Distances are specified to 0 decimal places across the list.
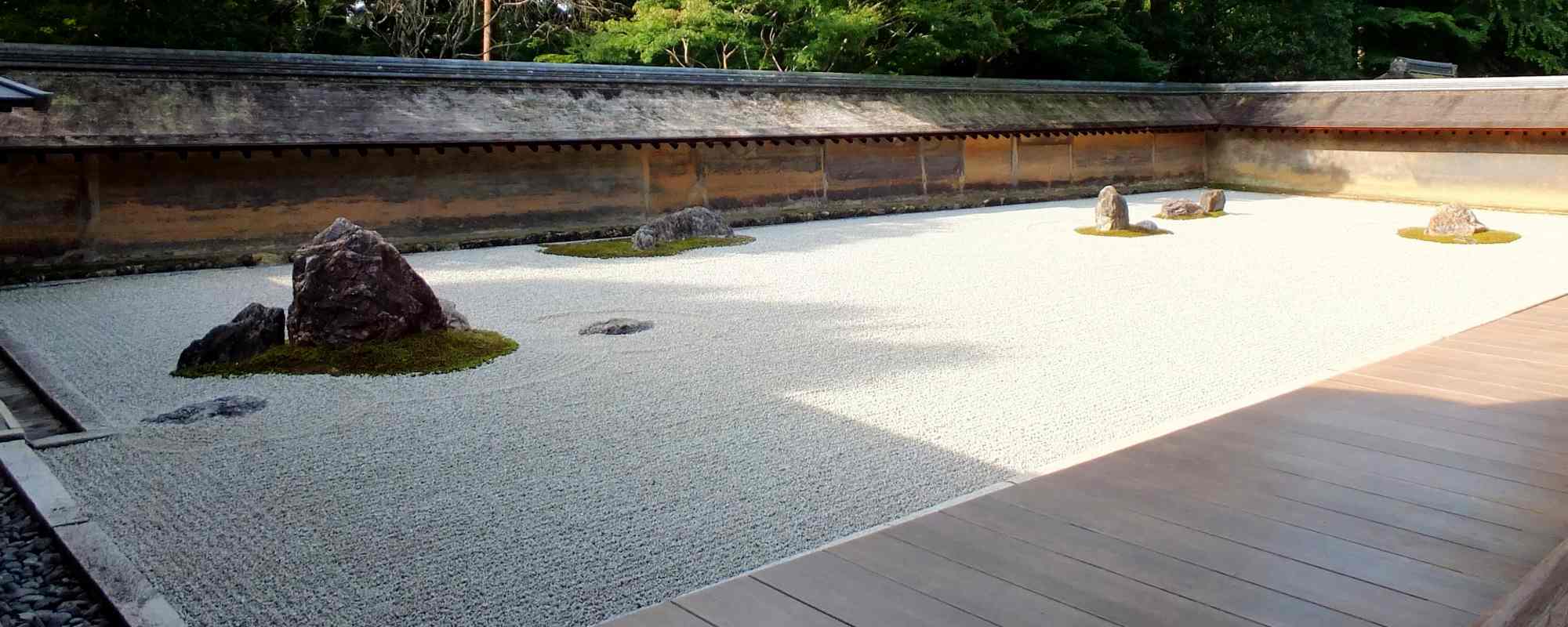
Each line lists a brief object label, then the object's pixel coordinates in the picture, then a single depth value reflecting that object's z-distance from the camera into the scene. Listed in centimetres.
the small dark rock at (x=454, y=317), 737
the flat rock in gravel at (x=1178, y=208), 1522
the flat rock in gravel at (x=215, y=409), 549
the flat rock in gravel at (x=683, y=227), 1230
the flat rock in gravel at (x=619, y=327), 767
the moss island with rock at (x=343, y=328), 660
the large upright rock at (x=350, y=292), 673
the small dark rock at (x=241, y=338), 663
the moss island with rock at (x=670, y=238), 1203
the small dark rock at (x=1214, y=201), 1566
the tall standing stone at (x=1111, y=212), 1338
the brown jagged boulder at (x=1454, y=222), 1250
